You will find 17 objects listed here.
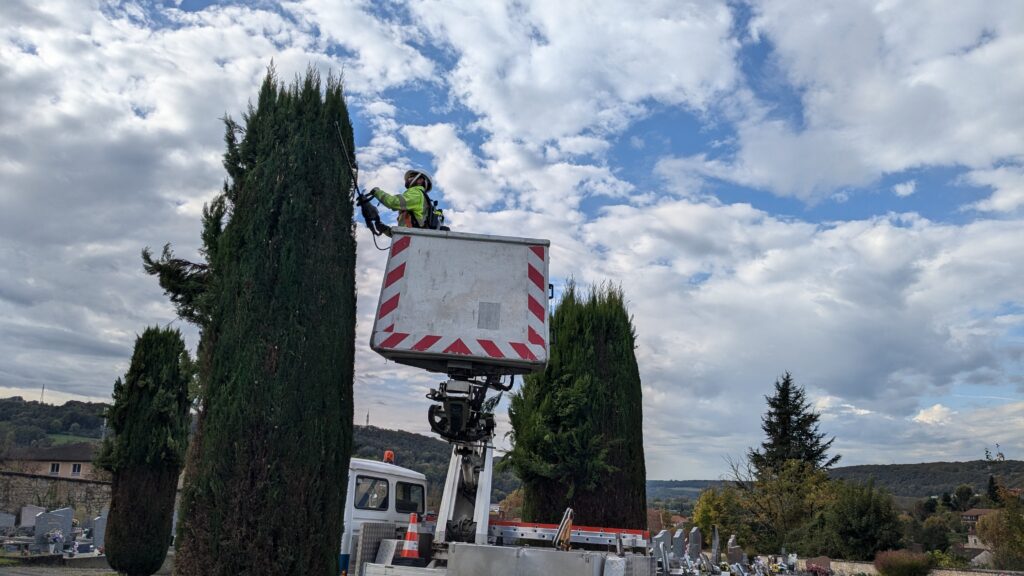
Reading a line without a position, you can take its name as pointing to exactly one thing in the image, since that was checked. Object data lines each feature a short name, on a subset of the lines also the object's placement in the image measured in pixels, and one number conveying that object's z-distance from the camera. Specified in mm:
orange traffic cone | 7332
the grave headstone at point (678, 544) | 10484
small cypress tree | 14773
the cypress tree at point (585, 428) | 12047
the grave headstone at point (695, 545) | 11412
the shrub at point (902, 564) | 23938
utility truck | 6887
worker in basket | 7095
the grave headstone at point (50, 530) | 21297
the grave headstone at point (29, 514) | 27978
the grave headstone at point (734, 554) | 14305
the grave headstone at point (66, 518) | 23359
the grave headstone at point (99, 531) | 22844
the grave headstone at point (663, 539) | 8998
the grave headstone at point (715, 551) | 12428
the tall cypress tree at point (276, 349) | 5195
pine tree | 42281
